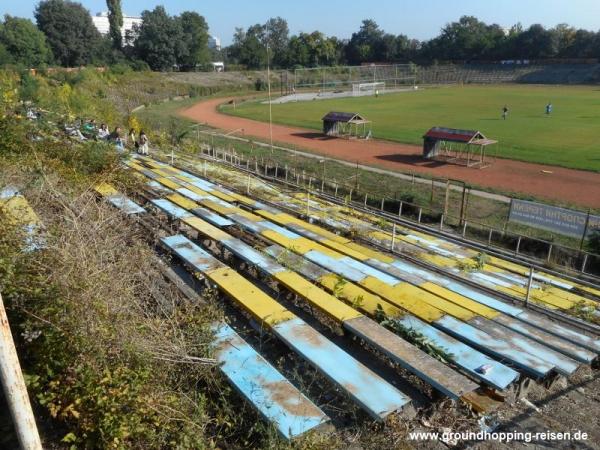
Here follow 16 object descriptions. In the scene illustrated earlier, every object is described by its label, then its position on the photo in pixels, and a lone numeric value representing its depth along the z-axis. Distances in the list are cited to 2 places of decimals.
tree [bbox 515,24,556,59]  113.78
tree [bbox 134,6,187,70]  91.62
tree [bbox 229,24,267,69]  109.75
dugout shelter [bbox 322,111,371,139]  42.78
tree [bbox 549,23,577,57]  111.56
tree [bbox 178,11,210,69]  98.50
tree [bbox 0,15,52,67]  71.44
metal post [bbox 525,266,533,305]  8.54
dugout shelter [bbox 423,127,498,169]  32.38
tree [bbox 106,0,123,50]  98.06
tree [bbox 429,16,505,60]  123.19
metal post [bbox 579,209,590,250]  15.41
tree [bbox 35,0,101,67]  84.38
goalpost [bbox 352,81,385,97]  87.69
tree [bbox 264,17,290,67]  149.50
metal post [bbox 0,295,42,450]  3.51
